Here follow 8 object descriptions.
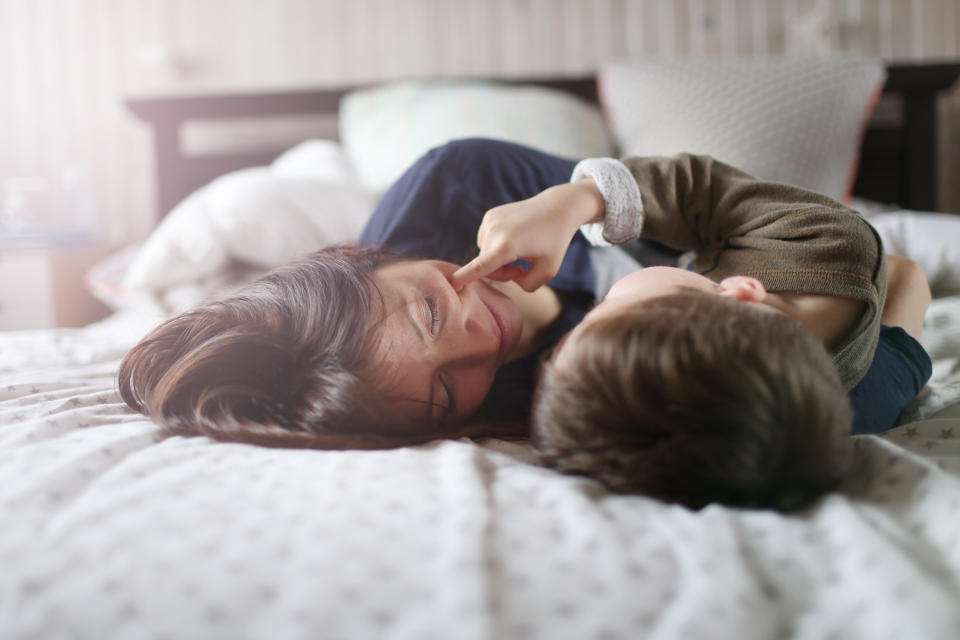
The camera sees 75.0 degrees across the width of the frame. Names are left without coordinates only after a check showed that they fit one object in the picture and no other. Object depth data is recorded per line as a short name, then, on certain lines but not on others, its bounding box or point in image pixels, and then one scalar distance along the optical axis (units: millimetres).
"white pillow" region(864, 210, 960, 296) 998
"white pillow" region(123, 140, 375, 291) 1246
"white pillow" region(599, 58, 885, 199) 1280
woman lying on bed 571
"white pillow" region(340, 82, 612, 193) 1443
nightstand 1571
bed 310
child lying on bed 389
